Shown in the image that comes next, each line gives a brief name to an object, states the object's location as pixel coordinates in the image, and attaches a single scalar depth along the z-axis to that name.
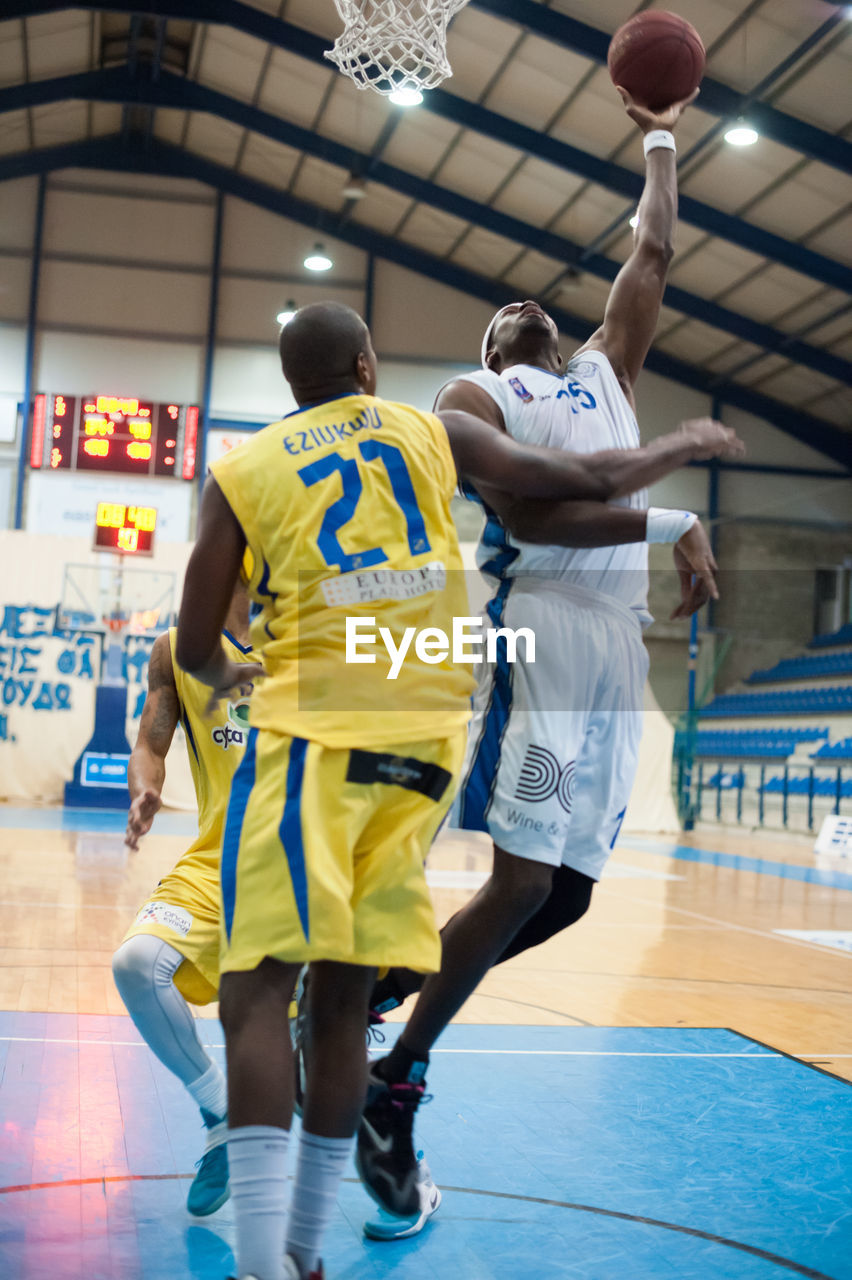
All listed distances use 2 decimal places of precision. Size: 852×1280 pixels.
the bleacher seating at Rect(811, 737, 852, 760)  14.55
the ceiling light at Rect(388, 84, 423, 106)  13.52
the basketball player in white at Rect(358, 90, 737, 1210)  2.43
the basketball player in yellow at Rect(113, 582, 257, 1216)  2.33
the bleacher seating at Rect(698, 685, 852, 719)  16.61
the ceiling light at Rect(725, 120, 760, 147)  13.23
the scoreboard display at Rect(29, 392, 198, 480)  15.94
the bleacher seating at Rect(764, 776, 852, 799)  14.23
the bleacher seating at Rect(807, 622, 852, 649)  19.05
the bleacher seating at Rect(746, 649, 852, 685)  17.83
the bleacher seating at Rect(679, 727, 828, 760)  16.28
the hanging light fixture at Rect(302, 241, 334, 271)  18.83
